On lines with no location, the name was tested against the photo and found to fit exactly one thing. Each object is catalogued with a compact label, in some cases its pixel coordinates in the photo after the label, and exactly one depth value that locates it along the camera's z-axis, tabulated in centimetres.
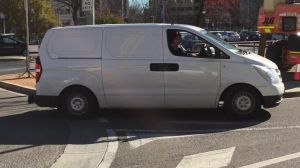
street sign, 1156
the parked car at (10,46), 2669
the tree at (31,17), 3000
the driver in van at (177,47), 760
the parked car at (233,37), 4382
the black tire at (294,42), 1215
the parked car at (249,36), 4934
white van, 748
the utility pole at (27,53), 1409
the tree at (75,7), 3126
